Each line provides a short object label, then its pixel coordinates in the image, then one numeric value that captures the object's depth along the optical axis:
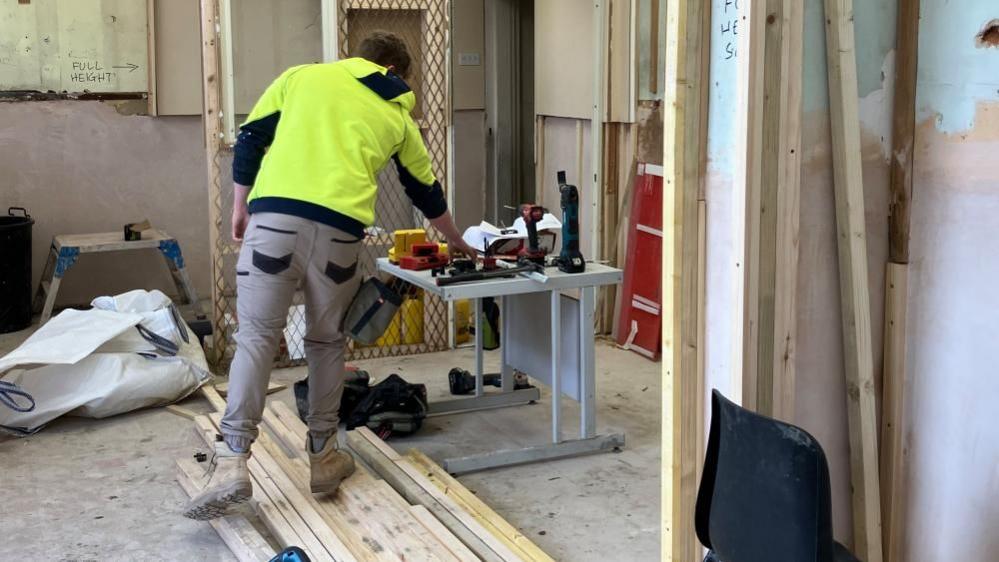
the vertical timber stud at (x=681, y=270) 2.53
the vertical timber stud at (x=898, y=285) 2.60
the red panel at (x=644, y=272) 5.95
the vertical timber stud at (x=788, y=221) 2.46
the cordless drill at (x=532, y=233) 4.44
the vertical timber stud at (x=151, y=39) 6.93
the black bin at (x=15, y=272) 6.35
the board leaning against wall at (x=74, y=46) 6.72
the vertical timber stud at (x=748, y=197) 2.41
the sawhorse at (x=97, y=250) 6.38
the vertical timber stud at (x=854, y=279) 2.50
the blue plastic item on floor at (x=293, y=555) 2.65
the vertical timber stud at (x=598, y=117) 6.14
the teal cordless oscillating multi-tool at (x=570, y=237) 4.32
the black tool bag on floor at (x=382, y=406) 4.63
